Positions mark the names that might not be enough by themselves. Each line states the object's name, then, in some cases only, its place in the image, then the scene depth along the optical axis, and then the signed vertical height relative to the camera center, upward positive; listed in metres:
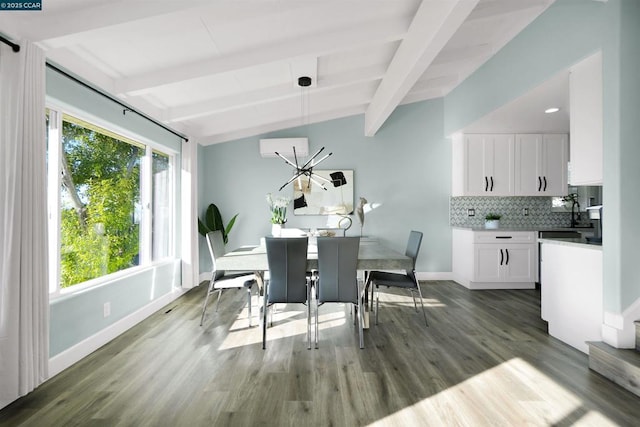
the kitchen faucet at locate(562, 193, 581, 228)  5.20 +0.11
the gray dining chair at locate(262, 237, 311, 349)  2.73 -0.48
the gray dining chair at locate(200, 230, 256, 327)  3.29 -0.66
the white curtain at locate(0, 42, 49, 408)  1.92 -0.09
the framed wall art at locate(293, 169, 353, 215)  5.43 +0.26
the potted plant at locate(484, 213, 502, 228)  5.09 -0.13
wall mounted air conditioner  5.25 +1.03
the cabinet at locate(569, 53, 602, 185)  2.55 +0.71
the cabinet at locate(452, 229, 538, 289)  4.73 -0.65
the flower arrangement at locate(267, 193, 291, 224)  4.16 +0.02
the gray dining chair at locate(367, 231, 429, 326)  3.28 -0.66
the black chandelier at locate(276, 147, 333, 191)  3.69 +0.46
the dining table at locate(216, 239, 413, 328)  2.68 -0.40
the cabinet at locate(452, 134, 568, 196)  4.93 +0.70
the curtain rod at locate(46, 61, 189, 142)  2.40 +1.01
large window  2.60 +0.10
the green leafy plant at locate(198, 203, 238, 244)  5.21 -0.15
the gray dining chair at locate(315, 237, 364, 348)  2.72 -0.48
